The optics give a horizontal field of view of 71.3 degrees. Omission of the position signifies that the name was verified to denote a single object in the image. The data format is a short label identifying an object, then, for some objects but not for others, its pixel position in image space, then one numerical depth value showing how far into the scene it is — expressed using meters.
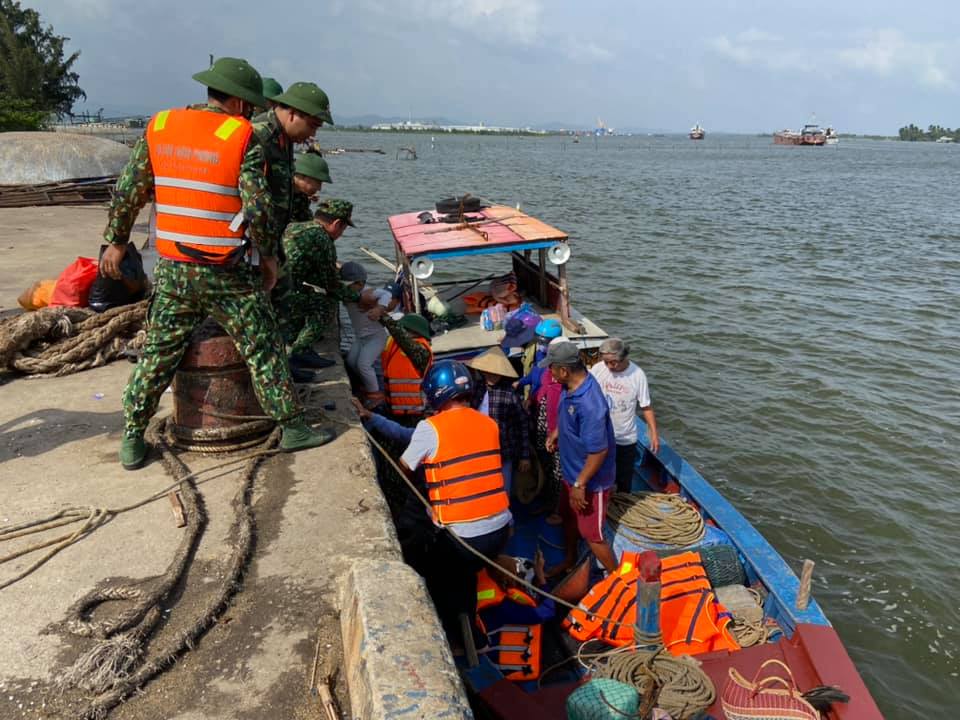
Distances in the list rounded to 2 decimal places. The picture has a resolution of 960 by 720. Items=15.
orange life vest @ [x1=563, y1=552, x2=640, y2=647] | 3.99
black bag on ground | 5.94
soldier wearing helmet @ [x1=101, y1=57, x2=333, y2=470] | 3.11
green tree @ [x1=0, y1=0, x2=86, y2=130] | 35.31
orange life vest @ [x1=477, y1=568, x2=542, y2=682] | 3.89
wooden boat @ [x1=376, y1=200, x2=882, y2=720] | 3.51
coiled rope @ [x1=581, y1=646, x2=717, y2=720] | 3.08
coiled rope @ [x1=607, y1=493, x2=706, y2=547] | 5.02
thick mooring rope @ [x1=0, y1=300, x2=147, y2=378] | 5.12
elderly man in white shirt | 5.22
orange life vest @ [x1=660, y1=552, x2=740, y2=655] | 3.96
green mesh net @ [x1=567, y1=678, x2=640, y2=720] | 2.73
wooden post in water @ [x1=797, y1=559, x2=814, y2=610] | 3.85
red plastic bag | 6.01
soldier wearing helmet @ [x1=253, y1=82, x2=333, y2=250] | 3.59
